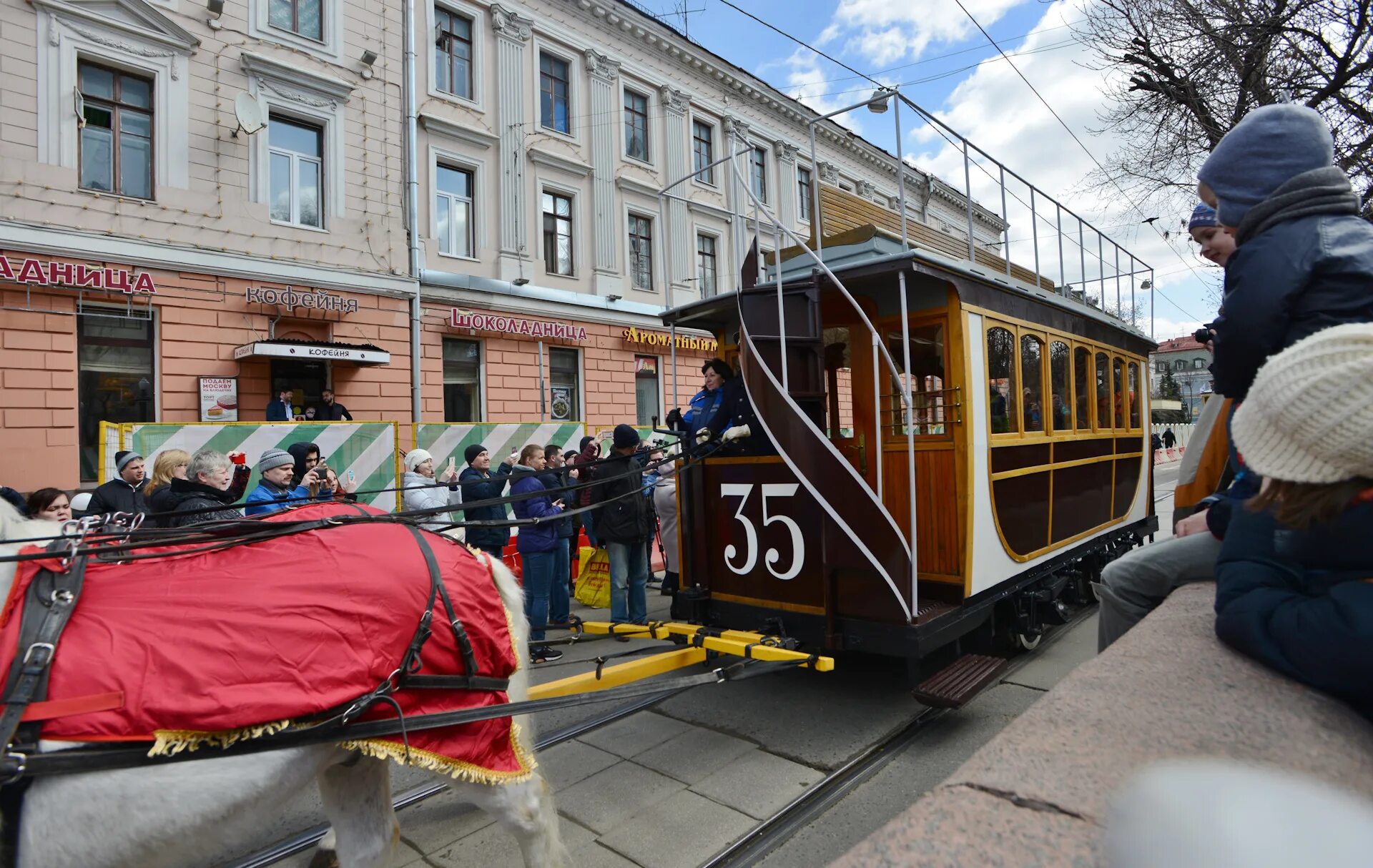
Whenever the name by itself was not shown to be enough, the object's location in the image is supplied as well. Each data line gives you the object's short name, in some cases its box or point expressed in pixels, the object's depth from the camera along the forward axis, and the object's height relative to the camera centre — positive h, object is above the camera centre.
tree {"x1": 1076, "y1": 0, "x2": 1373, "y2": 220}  9.16 +4.91
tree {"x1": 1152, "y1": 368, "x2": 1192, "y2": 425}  47.28 +2.41
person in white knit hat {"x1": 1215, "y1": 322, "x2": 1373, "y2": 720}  1.15 -0.15
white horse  1.85 -1.02
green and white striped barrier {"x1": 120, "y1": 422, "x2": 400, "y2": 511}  7.55 +0.09
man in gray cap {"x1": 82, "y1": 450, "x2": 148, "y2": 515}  5.36 -0.31
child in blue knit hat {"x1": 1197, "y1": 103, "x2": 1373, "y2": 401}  1.60 +0.43
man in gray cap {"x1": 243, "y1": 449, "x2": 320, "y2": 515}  4.43 -0.17
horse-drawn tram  3.89 -0.21
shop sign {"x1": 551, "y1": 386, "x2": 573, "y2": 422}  15.27 +0.83
